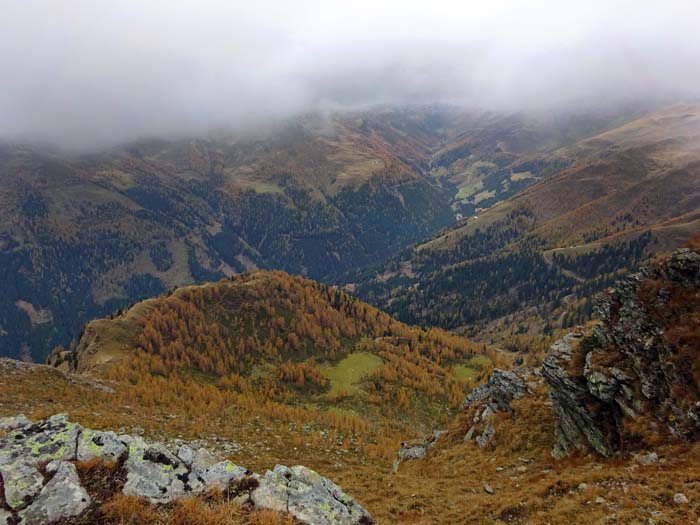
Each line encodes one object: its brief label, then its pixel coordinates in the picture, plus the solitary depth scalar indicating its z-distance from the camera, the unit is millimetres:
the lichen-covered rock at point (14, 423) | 22656
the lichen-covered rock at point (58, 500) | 14641
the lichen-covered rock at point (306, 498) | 16828
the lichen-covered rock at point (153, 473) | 16516
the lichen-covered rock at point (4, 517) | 14273
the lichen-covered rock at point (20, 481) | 15211
